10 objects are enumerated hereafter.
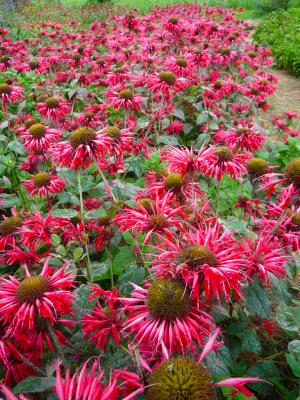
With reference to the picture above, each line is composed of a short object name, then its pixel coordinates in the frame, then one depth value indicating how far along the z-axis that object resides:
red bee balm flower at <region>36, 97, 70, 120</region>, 0.55
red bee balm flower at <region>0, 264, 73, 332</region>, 0.23
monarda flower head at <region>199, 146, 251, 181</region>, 0.35
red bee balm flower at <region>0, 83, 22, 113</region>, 0.62
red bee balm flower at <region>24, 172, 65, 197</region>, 0.43
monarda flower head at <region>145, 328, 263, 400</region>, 0.18
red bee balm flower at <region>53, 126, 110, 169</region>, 0.34
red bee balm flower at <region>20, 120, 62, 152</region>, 0.46
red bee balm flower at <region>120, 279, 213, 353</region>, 0.21
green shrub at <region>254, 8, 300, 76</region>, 1.67
